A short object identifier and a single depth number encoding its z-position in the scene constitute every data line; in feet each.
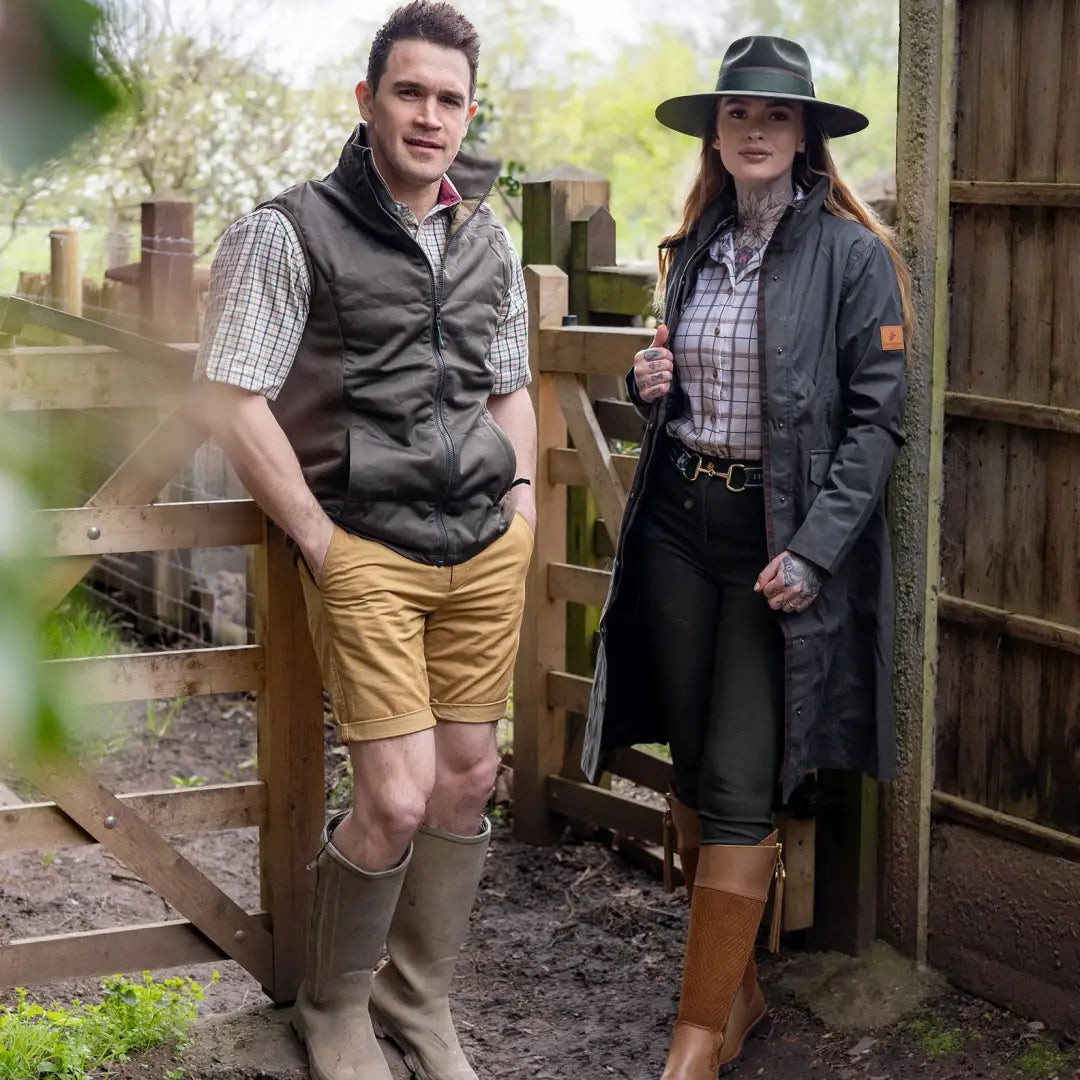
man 8.82
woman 9.60
